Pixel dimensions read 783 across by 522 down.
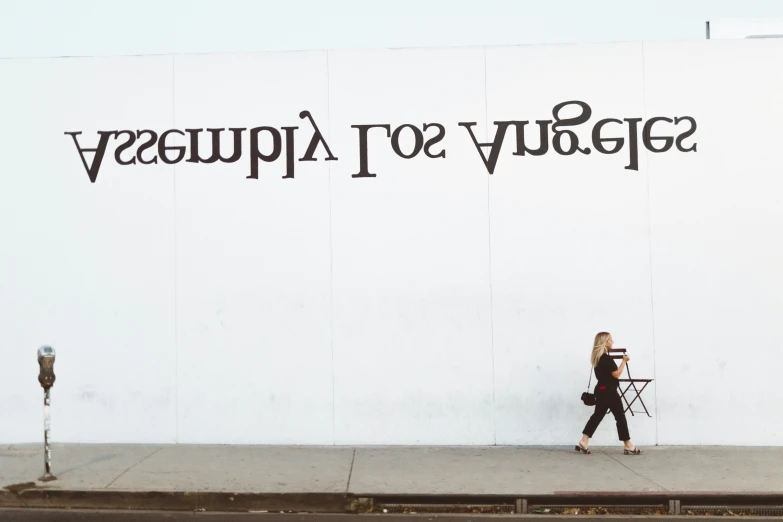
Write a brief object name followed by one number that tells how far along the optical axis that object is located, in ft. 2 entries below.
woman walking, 32.68
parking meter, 26.61
